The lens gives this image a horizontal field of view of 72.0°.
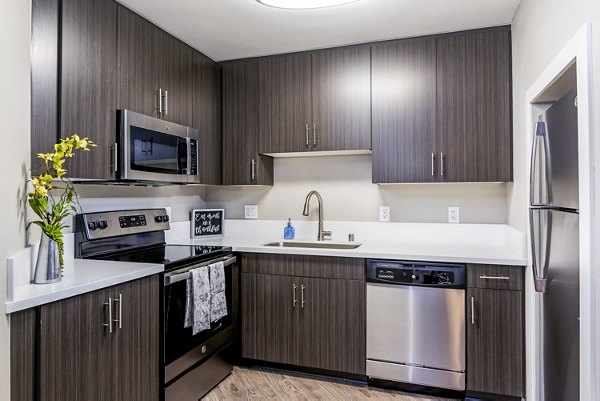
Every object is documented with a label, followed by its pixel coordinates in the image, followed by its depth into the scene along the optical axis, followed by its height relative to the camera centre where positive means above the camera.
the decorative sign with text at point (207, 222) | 3.28 -0.17
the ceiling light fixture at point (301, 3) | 2.21 +1.08
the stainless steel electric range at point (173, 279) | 2.16 -0.44
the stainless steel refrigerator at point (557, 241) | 1.50 -0.16
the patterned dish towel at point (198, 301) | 2.29 -0.56
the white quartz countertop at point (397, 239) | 2.42 -0.28
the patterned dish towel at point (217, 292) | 2.49 -0.55
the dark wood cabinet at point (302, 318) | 2.61 -0.76
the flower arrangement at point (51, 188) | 1.66 +0.06
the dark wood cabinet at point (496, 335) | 2.29 -0.75
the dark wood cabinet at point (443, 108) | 2.64 +0.62
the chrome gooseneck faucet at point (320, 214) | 3.19 -0.09
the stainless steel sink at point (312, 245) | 3.08 -0.33
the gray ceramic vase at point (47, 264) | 1.65 -0.25
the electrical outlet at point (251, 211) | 3.48 -0.08
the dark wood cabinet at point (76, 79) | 1.81 +0.59
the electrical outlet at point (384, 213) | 3.10 -0.08
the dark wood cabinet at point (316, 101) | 2.90 +0.74
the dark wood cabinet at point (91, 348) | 1.45 -0.58
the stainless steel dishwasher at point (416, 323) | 2.38 -0.72
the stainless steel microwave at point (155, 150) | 2.22 +0.31
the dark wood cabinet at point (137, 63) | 2.28 +0.81
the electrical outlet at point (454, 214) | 2.95 -0.09
